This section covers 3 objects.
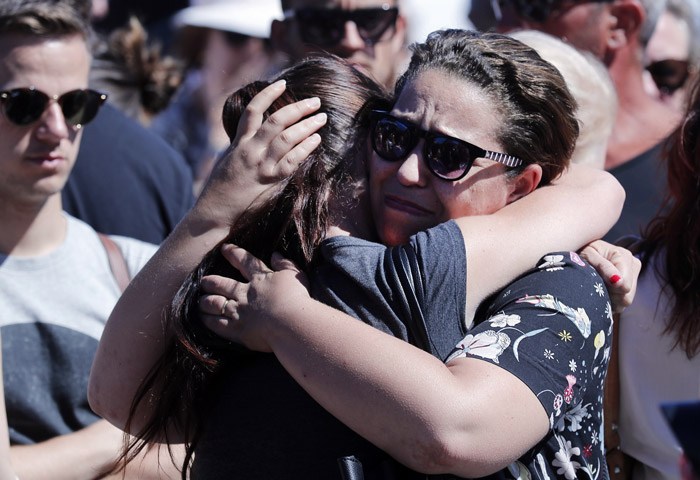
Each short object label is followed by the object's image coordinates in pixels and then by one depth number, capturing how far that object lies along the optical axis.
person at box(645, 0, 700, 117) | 10.80
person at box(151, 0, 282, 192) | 11.63
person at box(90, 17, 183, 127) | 11.31
